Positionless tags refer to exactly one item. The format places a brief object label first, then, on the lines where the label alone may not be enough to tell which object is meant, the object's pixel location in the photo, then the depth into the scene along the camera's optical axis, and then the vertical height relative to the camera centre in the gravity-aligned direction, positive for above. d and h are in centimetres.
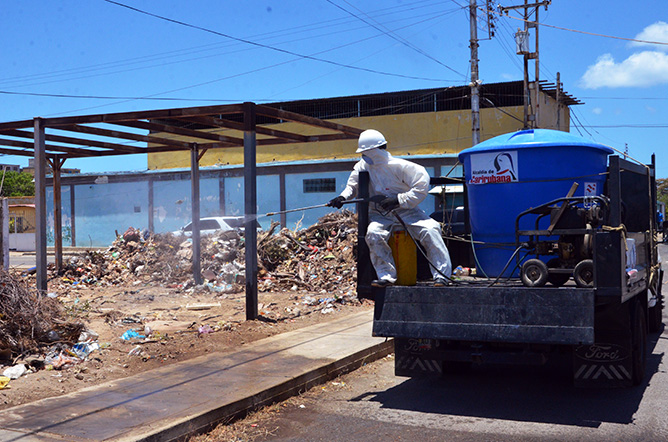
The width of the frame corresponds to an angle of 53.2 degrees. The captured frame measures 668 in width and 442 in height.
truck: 551 -81
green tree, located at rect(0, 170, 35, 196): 7175 +400
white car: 2186 -20
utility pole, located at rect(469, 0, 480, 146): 2336 +509
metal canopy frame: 1012 +161
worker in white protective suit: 639 +7
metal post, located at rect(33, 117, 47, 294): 1198 +40
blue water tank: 686 +37
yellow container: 648 -41
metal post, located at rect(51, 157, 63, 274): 1661 +21
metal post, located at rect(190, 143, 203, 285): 1449 +6
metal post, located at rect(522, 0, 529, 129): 2889 +578
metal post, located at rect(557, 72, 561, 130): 3660 +652
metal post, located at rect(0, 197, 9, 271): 903 -11
